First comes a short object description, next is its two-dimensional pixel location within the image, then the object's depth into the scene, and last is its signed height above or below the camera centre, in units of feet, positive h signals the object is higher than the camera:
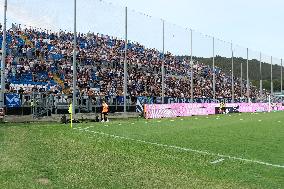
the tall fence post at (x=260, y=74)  210.81 +15.87
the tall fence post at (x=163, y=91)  128.47 +4.40
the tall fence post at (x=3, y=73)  82.84 +6.32
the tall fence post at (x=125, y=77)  110.52 +7.54
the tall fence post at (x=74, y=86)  94.89 +4.43
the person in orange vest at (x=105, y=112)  93.81 -1.34
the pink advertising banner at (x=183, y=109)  114.93 -0.85
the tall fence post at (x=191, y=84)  143.64 +7.32
